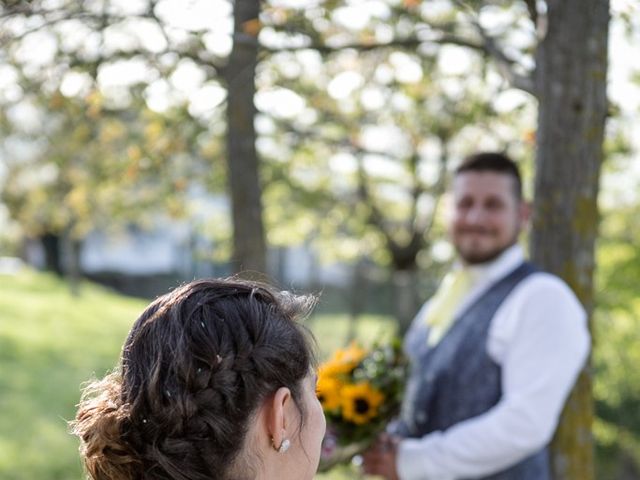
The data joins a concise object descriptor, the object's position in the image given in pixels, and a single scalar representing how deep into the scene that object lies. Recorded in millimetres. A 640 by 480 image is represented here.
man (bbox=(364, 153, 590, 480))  3328
